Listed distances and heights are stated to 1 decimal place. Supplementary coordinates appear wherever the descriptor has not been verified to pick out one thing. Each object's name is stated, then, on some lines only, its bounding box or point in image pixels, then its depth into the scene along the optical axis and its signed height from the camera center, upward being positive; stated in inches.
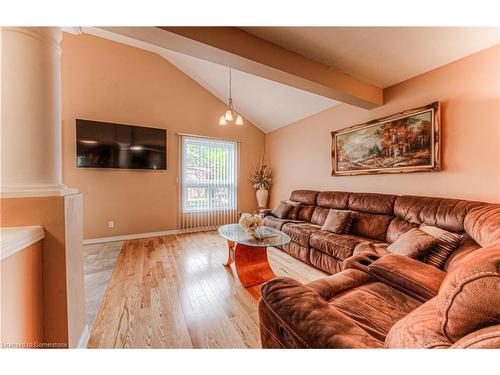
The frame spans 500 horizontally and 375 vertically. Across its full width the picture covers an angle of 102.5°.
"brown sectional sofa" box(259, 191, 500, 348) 22.8 -20.7
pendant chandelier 117.3 +41.4
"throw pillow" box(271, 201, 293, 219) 144.0 -18.0
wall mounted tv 137.1 +30.1
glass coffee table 85.4 -32.4
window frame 172.1 +4.7
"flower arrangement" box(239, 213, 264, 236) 92.1 -17.1
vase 194.9 -10.2
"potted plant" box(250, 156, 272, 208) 195.9 +2.6
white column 41.8 +16.7
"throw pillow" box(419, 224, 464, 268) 64.3 -20.8
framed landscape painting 94.1 +22.0
